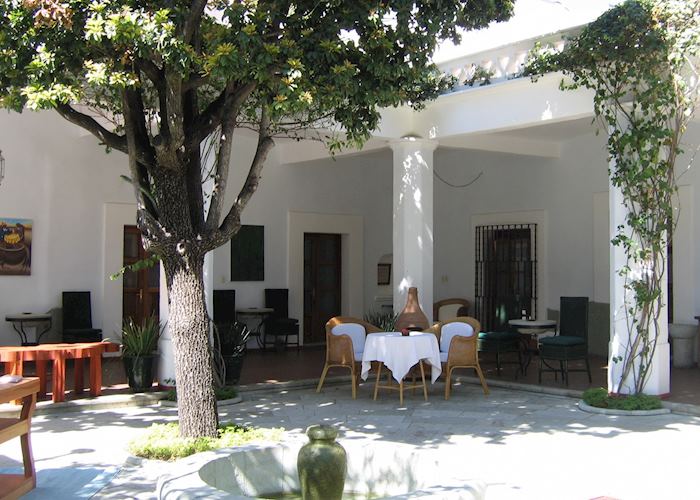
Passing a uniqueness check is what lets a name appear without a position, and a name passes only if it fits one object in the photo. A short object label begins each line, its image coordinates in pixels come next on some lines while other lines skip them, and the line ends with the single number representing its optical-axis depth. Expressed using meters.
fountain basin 3.87
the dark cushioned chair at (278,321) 12.96
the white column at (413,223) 10.34
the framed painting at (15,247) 10.78
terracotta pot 9.77
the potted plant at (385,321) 10.05
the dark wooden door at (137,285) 12.02
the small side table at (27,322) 10.45
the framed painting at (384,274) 15.03
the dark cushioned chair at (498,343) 10.20
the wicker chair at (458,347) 8.83
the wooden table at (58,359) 7.90
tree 5.27
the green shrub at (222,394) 8.47
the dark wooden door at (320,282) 14.23
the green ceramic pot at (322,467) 3.65
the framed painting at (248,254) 13.05
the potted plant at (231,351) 9.09
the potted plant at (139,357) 8.63
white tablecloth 8.48
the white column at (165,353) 8.78
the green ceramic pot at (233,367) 9.12
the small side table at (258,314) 12.59
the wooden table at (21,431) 4.98
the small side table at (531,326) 10.50
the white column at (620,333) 8.35
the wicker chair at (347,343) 8.91
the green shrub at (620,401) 7.95
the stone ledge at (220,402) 8.36
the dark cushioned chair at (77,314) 10.84
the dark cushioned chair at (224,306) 12.57
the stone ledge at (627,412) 7.84
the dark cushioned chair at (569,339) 9.13
